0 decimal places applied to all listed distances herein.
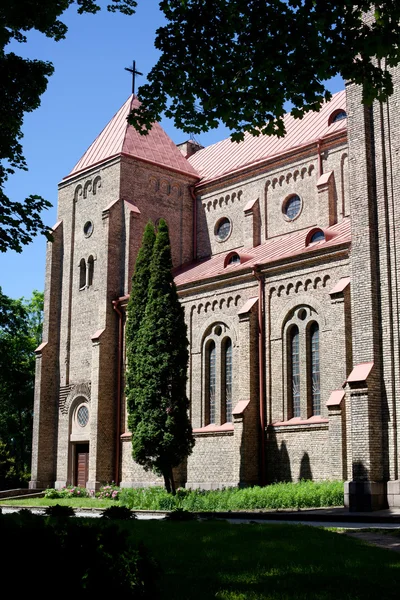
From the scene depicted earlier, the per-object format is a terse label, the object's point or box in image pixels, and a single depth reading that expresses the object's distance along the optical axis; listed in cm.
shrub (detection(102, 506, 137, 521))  1658
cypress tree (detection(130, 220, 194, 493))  2559
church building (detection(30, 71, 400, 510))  2073
